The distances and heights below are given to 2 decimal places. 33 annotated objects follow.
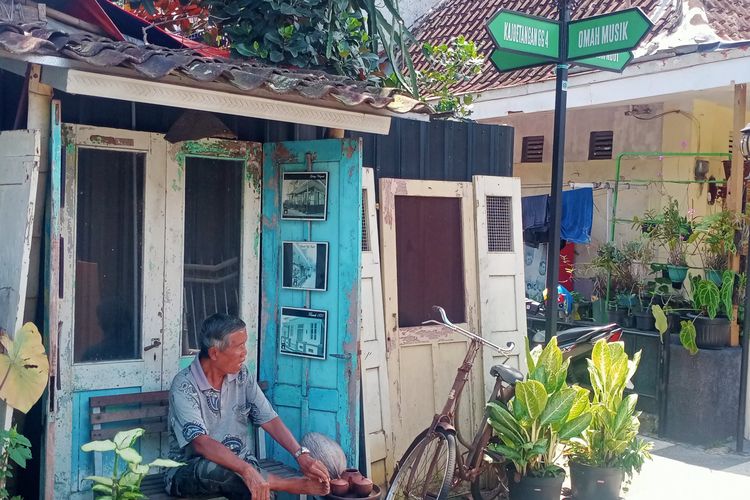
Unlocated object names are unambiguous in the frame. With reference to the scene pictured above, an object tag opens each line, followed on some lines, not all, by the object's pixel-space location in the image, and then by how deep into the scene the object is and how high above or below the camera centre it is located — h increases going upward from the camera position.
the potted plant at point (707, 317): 8.08 -0.89
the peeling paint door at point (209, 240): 5.15 -0.17
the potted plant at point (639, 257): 9.23 -0.39
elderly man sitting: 4.38 -1.15
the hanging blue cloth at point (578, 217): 10.57 +0.03
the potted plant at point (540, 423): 5.66 -1.34
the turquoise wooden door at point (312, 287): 5.19 -0.45
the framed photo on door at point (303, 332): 5.33 -0.73
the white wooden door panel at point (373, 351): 5.79 -0.90
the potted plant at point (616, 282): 8.97 -0.65
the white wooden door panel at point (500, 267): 6.54 -0.37
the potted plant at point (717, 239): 8.12 -0.16
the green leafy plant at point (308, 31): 6.29 +1.36
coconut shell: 4.80 -1.32
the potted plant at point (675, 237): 8.68 -0.16
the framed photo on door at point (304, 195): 5.31 +0.12
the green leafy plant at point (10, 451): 3.79 -1.06
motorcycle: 7.07 -1.01
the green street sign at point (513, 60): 5.88 +1.08
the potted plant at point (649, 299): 8.70 -0.79
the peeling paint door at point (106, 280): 4.73 -0.39
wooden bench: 4.76 -1.15
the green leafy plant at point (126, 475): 3.92 -1.21
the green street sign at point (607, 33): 5.52 +1.21
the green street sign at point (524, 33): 5.52 +1.20
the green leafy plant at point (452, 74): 7.53 +1.34
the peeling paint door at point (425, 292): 6.05 -0.54
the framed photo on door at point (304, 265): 5.33 -0.31
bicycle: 5.65 -1.58
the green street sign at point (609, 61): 6.01 +1.11
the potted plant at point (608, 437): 6.11 -1.52
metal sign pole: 5.89 +0.34
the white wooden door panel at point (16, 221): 3.89 -0.05
